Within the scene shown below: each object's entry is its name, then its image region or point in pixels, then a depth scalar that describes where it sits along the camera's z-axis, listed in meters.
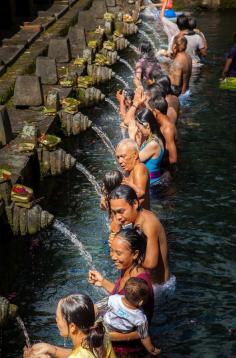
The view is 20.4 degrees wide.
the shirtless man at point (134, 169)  8.31
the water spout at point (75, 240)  9.48
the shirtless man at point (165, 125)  11.03
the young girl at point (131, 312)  6.14
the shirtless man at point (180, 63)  14.52
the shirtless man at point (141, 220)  7.16
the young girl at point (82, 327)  5.11
